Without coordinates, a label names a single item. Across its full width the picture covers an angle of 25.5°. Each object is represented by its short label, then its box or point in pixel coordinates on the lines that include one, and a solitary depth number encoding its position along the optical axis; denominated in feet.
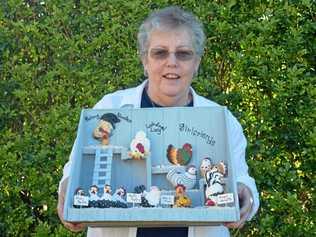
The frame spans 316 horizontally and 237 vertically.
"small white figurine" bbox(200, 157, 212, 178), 8.88
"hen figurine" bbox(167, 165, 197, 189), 8.74
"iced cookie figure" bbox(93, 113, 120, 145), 9.16
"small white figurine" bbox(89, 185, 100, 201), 8.19
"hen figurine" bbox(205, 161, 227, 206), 8.34
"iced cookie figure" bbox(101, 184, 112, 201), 8.23
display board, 7.95
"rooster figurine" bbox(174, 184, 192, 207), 8.26
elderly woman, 9.14
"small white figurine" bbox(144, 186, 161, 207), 8.18
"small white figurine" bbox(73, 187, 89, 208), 8.09
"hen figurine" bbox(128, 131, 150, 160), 8.97
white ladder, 8.74
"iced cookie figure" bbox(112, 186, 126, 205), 8.22
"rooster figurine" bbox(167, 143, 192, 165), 8.98
